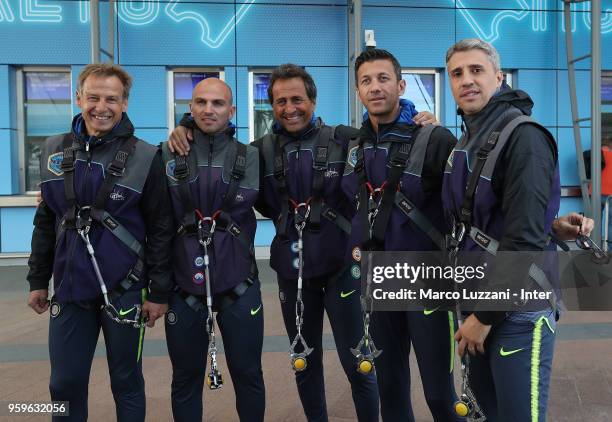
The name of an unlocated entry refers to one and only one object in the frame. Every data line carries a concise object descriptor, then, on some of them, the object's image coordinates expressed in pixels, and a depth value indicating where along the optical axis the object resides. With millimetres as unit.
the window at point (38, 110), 9625
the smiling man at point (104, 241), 2678
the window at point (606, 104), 10602
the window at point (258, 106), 9828
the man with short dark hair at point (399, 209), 2678
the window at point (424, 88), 10180
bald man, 2885
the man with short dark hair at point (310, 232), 3158
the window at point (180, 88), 9758
